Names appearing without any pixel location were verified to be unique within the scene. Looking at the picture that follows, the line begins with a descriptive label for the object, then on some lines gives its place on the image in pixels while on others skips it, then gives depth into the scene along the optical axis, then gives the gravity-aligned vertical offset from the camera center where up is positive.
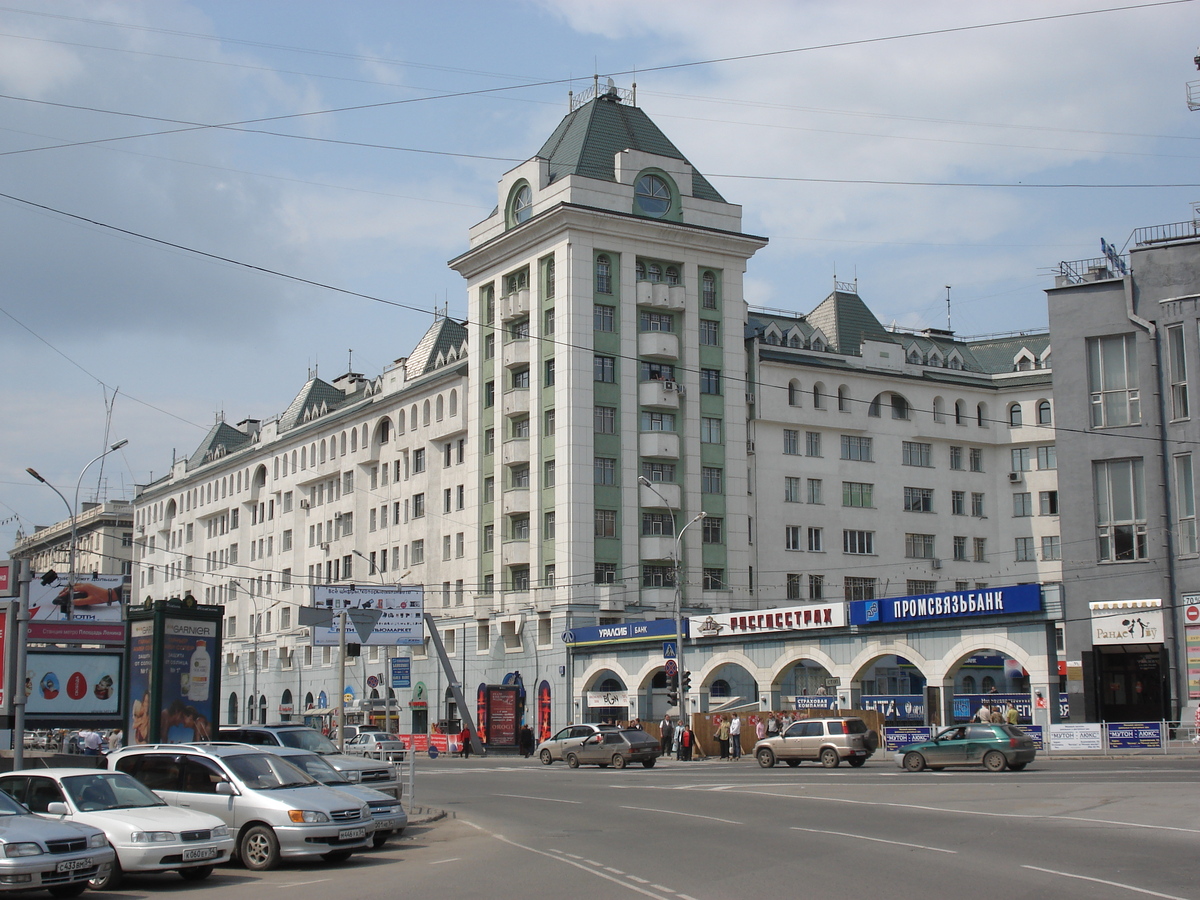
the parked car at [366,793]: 19.00 -2.36
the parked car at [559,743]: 46.78 -4.04
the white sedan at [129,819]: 15.02 -2.17
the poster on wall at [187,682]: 25.12 -0.94
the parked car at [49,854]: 13.30 -2.27
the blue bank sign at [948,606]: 43.06 +0.75
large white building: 63.44 +9.71
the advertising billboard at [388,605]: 62.34 +1.29
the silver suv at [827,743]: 37.22 -3.27
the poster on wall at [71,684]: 32.66 -1.24
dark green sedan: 32.69 -3.05
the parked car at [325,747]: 22.45 -2.23
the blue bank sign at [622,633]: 56.81 -0.13
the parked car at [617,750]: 43.16 -3.94
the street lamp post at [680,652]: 48.56 -0.84
